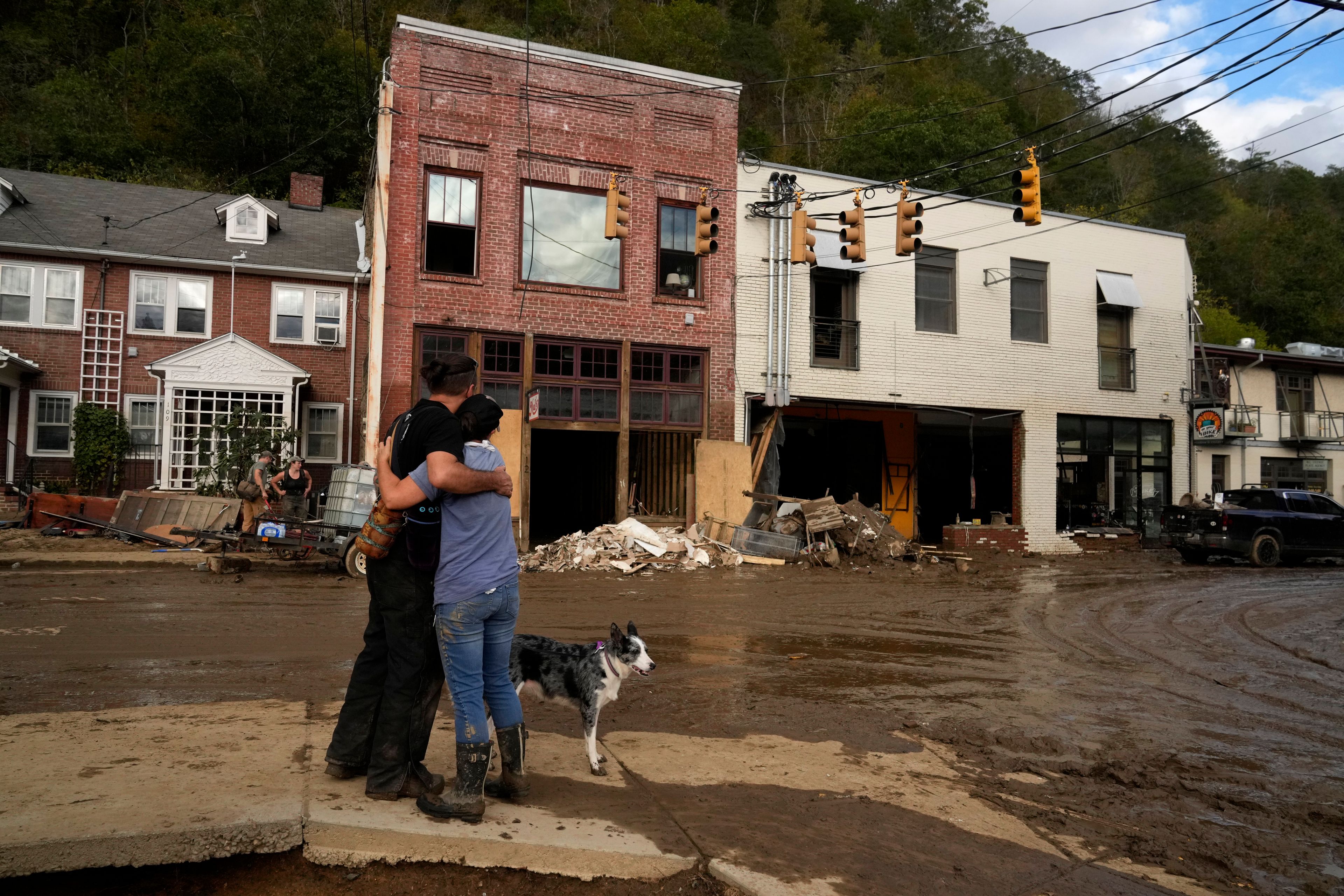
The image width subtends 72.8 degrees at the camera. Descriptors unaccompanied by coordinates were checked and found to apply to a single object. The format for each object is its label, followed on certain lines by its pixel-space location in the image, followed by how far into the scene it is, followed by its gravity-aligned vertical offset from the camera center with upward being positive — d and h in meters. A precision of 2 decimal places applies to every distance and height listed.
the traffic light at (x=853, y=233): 16.23 +4.44
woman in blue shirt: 4.04 -0.58
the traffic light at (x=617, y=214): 15.62 +4.54
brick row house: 21.75 +3.75
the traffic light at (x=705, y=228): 15.90 +4.43
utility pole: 18.50 +3.88
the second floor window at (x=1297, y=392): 30.77 +3.23
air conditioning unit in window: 24.30 +3.77
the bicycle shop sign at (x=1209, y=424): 26.02 +1.79
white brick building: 22.14 +3.03
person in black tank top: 15.86 -0.18
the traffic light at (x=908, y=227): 15.41 +4.36
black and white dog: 5.16 -1.11
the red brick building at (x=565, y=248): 18.88 +5.03
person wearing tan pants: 16.55 -0.48
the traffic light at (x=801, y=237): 16.36 +4.41
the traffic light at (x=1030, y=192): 14.70 +4.76
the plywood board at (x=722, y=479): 20.30 +0.01
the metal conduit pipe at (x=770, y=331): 21.31 +3.49
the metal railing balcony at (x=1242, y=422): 27.59 +2.01
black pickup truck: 21.06 -0.96
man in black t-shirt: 4.17 -0.77
